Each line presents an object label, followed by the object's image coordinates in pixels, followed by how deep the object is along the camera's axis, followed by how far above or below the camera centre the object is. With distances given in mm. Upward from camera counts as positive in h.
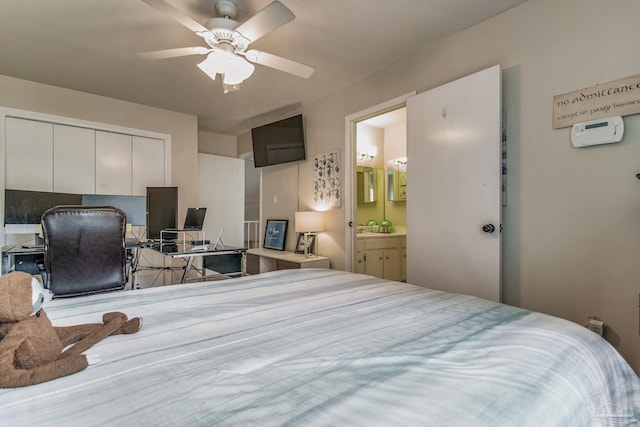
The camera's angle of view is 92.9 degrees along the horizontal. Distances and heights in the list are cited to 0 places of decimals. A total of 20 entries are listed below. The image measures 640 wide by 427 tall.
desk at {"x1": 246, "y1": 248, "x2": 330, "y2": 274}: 3336 -555
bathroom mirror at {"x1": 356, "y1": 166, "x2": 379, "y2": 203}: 4445 +439
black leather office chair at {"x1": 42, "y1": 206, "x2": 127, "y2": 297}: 2010 -246
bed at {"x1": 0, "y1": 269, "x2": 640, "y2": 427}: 573 -375
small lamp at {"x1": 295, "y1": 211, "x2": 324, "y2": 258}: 3438 -117
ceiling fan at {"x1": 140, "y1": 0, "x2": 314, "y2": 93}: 1671 +1085
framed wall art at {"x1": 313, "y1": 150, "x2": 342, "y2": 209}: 3393 +389
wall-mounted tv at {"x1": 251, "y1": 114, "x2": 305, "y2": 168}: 3855 +960
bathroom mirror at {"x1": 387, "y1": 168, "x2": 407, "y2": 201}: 4430 +436
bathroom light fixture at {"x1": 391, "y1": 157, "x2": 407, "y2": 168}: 4480 +770
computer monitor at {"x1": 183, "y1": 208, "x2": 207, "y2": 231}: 3382 -64
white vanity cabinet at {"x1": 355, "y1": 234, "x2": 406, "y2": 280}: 3479 -513
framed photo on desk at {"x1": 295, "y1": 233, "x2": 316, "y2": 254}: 3686 -370
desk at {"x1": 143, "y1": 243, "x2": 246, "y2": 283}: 2705 -379
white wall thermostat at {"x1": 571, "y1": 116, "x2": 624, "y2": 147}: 1615 +455
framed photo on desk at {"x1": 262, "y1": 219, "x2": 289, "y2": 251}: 4152 -285
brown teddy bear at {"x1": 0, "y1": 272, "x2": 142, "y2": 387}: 688 -329
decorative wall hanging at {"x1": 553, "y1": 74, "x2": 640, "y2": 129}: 1591 +625
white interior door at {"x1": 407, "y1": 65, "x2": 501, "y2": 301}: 2035 +207
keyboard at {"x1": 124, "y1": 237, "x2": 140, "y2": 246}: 3059 -302
